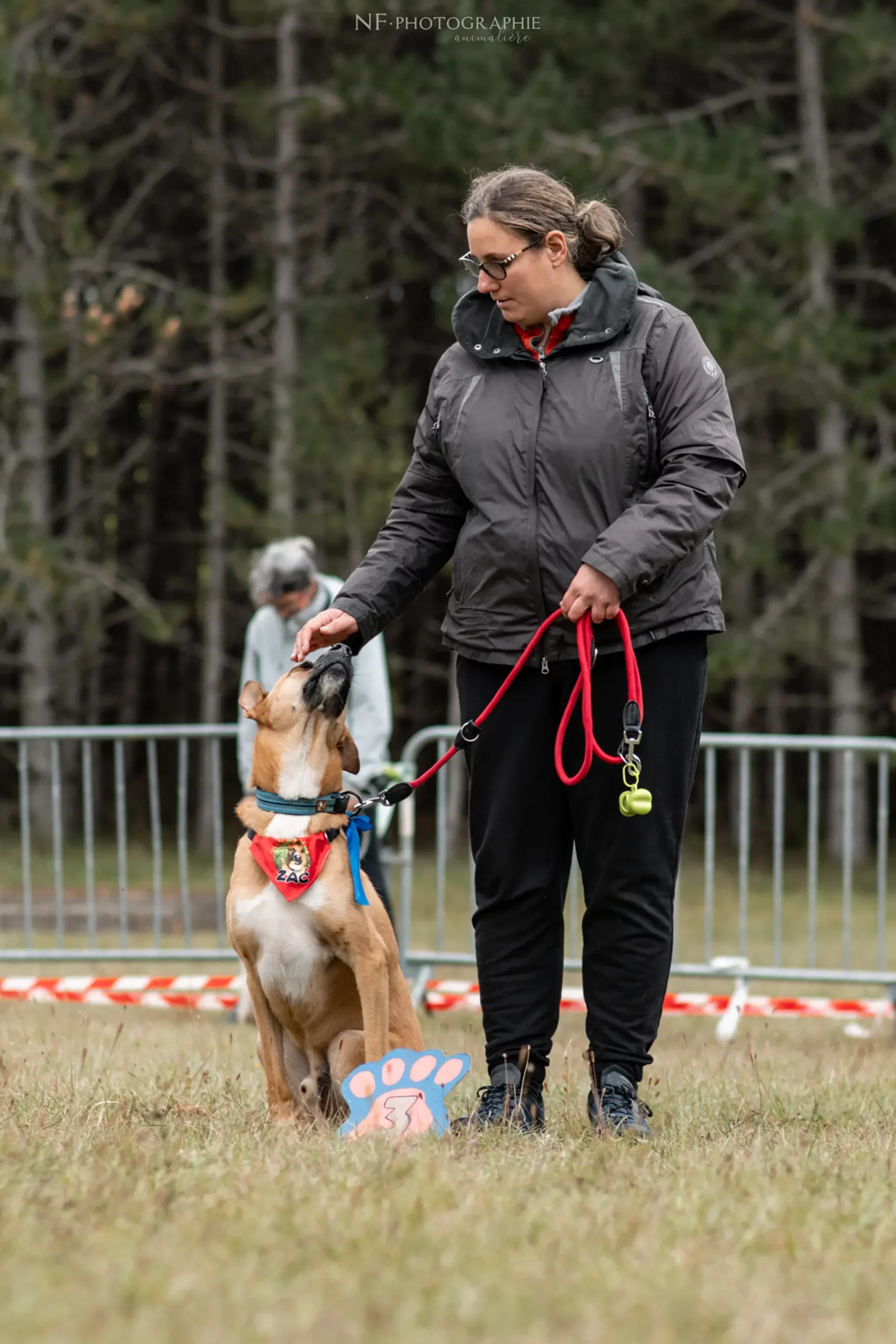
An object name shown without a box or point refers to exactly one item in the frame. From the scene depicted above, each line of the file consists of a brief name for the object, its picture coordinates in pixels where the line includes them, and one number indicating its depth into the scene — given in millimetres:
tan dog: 7934
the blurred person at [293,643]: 12633
